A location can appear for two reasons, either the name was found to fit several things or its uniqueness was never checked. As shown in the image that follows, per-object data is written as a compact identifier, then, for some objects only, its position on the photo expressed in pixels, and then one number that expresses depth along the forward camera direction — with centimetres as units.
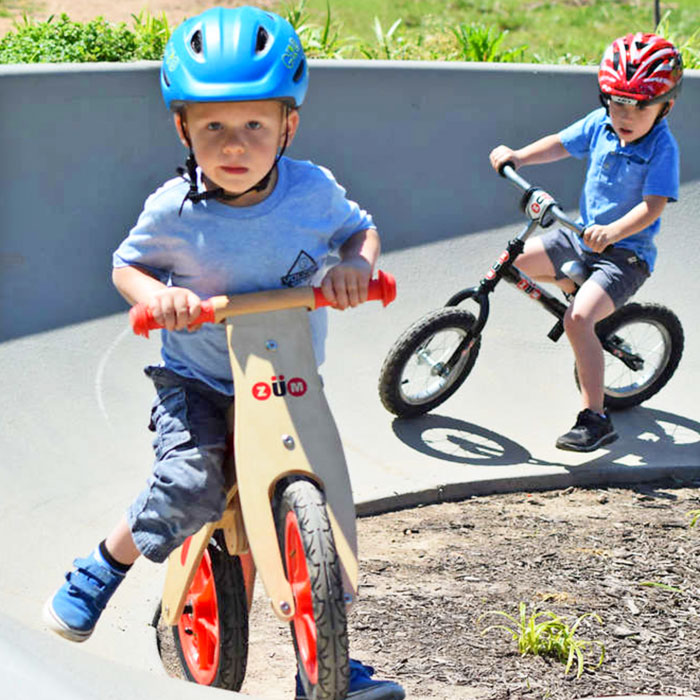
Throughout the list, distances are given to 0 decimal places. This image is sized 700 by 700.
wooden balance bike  282
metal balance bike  532
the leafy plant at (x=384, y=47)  879
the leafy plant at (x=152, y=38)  751
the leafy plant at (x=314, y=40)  844
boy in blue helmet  299
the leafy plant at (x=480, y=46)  855
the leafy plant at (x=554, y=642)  379
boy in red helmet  500
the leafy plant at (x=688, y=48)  856
